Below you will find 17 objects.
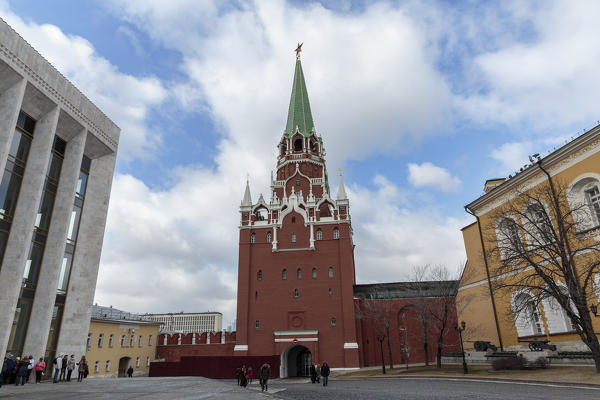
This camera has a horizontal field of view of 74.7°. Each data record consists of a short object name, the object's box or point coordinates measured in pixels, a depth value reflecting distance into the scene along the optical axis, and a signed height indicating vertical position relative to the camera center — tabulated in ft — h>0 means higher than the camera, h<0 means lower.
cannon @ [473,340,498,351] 81.41 -1.13
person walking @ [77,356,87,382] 66.64 -3.54
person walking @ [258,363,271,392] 60.03 -4.67
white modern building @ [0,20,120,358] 65.16 +26.05
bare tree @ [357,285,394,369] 129.18 +9.80
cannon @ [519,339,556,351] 68.28 -1.07
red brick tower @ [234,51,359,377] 125.08 +19.35
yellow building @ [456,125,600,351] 66.13 +17.30
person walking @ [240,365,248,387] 66.54 -5.77
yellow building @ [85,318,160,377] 119.24 -0.08
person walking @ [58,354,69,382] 66.94 -3.47
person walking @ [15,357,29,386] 57.06 -2.98
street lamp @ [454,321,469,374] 68.03 -3.71
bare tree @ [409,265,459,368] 108.06 +12.41
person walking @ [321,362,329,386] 68.94 -4.89
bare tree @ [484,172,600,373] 54.24 +13.79
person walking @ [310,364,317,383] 85.46 -6.63
